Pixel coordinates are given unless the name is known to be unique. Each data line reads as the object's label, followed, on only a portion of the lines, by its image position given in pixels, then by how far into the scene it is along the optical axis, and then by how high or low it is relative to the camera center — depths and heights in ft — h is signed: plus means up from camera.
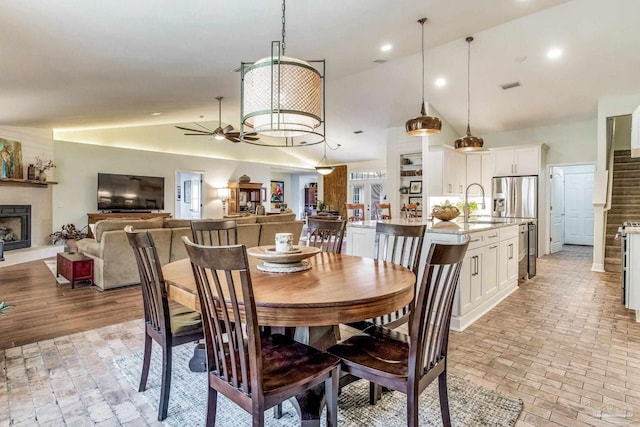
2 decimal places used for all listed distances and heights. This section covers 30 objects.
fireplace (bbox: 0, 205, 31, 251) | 21.08 -1.26
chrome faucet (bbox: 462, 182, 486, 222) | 14.49 -0.17
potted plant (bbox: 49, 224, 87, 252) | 24.16 -1.99
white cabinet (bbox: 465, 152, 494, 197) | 24.39 +2.74
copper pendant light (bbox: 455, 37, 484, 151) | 13.69 +2.56
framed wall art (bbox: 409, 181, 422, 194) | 27.40 +1.64
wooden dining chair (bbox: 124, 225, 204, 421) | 6.00 -2.00
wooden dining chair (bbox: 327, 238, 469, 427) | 4.50 -2.23
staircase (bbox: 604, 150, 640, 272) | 19.86 +0.69
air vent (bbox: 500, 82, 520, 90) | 19.40 +6.93
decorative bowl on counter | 12.53 -0.15
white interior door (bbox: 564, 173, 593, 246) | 29.30 -0.04
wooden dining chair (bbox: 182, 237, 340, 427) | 4.10 -2.17
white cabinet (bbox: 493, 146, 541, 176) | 22.88 +3.20
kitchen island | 10.60 -1.69
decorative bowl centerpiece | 6.20 -0.98
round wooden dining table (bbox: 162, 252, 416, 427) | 4.44 -1.20
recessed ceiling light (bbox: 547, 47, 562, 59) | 16.23 +7.33
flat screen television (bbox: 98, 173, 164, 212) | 26.71 +1.16
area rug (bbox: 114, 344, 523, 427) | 6.13 -3.74
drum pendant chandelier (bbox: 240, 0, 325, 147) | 5.52 +1.93
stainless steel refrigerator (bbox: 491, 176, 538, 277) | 23.08 +0.77
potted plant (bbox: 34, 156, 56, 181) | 23.00 +2.67
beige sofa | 14.46 -1.75
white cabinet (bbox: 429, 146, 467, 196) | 21.20 +2.27
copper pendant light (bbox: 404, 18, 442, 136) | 10.73 +2.58
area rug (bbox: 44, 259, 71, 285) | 16.05 -3.36
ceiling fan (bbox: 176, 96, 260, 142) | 20.10 +4.30
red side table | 14.71 -2.64
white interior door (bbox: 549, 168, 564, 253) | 25.79 -0.13
